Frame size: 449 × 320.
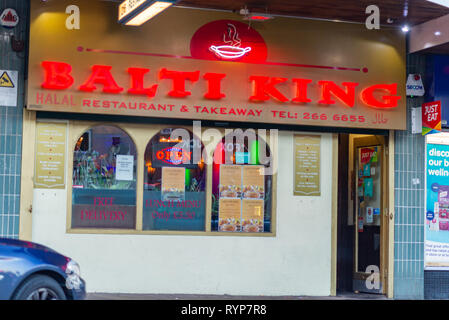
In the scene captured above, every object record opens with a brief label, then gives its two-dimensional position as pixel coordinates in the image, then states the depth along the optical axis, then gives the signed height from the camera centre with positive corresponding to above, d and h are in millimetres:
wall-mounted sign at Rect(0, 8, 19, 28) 11156 +2533
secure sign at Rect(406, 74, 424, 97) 12688 +1921
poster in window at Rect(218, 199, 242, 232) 12008 -229
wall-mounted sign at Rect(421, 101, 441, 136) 12367 +1389
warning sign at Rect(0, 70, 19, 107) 11102 +1537
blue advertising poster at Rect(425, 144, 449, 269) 12859 -49
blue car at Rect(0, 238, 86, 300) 7375 -763
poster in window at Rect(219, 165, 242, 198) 12055 +282
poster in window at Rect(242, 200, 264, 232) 12078 -226
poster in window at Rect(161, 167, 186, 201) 11836 +230
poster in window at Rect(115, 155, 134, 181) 11672 +460
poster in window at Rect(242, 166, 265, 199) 12148 +286
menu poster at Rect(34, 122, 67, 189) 11258 +581
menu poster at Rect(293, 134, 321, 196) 12281 +576
